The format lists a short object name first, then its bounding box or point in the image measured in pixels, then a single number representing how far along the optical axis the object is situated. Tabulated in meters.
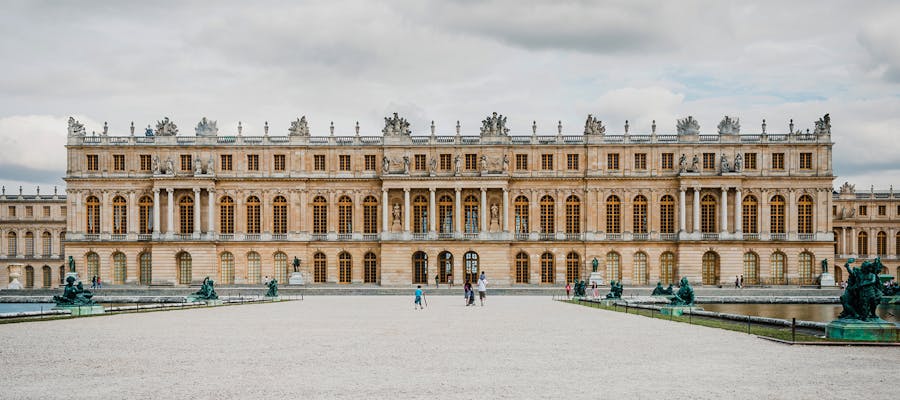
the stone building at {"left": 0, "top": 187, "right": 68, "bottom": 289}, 96.00
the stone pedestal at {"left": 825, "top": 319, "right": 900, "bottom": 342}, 22.66
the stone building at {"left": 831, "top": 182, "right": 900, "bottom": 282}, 89.75
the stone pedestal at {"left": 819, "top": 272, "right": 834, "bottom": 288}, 65.62
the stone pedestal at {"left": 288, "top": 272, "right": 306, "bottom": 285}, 67.56
